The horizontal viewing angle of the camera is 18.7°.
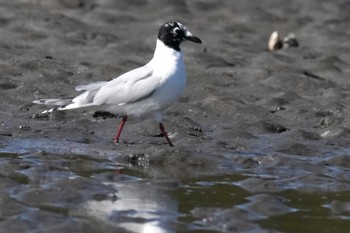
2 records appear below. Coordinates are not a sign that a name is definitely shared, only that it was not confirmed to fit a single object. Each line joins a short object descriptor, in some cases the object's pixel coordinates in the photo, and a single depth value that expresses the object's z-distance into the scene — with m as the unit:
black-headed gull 11.92
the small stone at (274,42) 17.31
